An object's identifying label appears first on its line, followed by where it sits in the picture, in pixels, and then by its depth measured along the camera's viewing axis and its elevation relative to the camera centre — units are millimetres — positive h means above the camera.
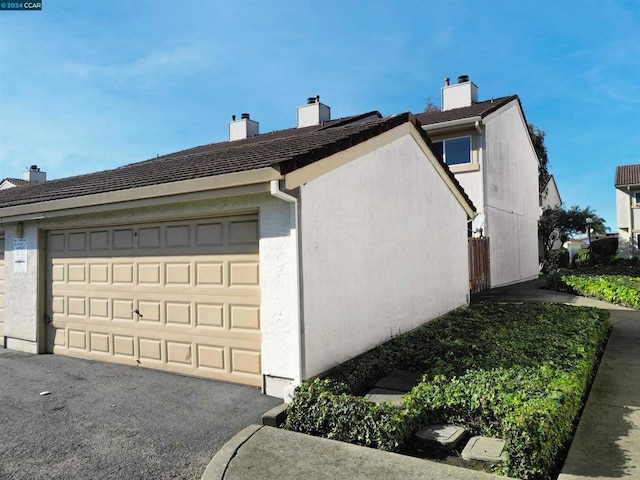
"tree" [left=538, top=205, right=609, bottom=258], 28406 +1618
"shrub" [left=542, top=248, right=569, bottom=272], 26597 -864
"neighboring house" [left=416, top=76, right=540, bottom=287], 16359 +3447
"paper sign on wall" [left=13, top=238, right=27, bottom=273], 8141 +24
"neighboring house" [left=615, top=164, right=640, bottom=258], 30250 +2256
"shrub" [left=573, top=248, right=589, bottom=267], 29719 -938
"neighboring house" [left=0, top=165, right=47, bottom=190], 29594 +5361
